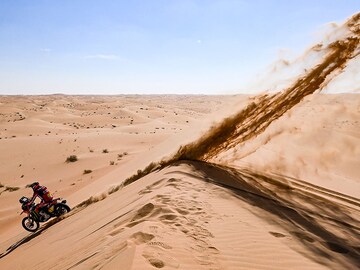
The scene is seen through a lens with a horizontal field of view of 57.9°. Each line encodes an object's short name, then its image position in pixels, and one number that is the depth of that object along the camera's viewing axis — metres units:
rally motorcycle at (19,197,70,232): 9.18
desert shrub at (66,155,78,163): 20.35
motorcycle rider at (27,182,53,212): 9.12
